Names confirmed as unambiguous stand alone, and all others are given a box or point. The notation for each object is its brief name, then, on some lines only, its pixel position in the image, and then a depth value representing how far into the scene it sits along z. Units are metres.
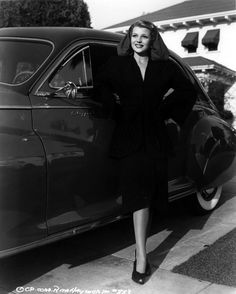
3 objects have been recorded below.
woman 3.04
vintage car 2.62
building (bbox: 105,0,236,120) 19.86
